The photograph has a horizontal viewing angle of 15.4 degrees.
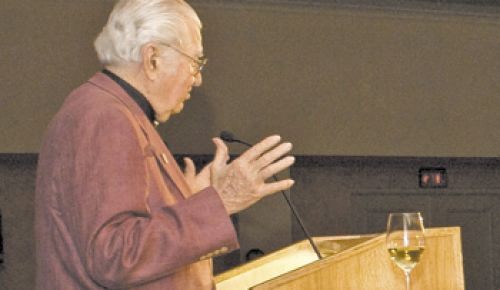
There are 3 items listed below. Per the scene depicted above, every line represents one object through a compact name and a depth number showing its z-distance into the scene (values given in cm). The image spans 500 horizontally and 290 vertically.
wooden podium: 364
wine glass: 369
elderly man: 334
